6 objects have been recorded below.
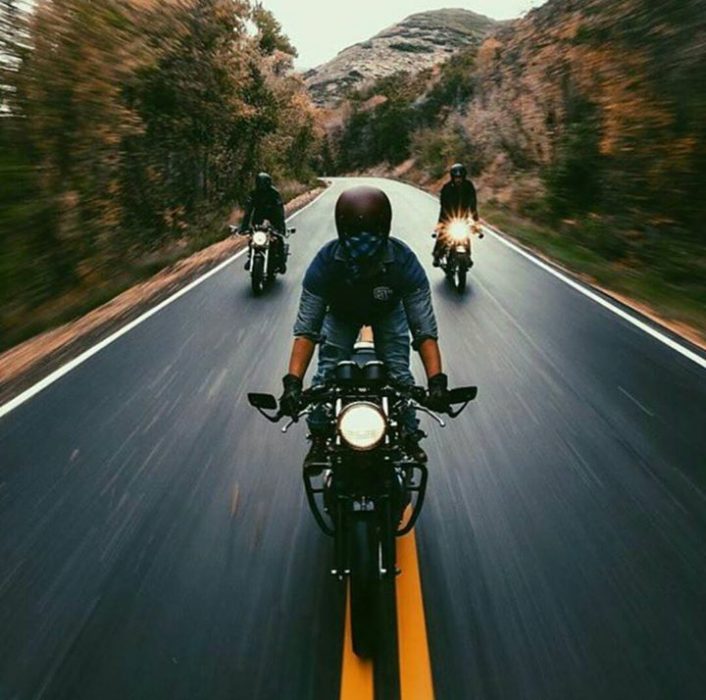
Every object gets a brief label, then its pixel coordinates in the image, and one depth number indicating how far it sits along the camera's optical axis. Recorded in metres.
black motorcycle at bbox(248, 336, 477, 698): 2.99
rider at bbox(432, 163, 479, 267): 11.20
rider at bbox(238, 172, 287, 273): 11.73
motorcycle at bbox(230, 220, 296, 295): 11.30
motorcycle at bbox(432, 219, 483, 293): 11.08
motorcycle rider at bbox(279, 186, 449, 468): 3.28
